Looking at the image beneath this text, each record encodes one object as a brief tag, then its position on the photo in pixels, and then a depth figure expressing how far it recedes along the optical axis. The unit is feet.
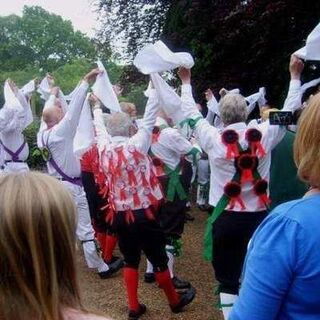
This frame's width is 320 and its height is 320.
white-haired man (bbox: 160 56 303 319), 13.38
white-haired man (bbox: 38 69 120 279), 20.33
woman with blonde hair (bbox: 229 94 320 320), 5.42
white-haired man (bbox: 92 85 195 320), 15.42
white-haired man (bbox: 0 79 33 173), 23.20
